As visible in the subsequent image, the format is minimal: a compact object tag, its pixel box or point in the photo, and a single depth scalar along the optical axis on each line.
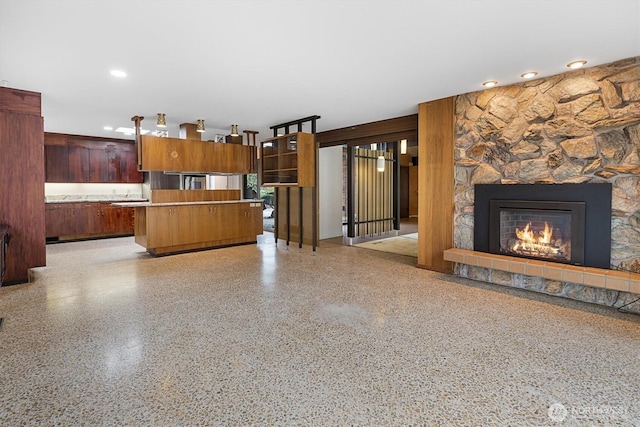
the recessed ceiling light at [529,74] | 3.57
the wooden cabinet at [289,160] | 5.96
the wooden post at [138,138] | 5.82
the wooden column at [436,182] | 4.55
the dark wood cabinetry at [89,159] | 7.42
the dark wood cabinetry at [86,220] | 7.11
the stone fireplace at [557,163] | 3.26
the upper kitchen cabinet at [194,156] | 6.12
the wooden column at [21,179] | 4.05
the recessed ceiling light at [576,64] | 3.28
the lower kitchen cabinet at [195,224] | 5.78
